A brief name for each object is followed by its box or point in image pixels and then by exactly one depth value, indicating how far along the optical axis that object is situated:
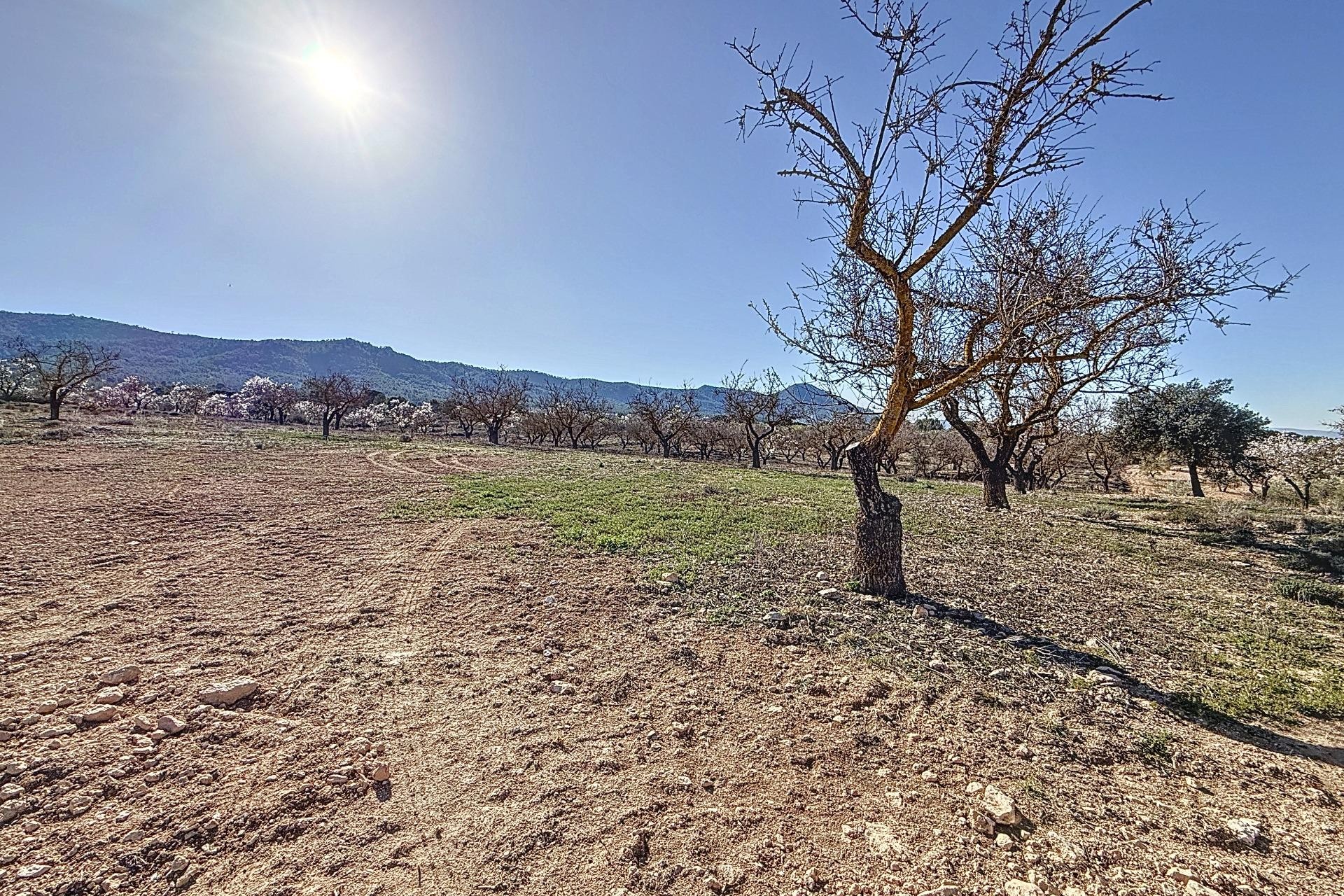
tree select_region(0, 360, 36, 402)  36.69
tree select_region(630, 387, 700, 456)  38.47
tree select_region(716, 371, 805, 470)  27.52
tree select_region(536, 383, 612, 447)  46.81
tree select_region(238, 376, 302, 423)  55.56
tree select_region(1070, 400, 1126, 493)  14.86
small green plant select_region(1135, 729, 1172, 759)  2.97
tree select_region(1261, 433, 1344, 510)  14.73
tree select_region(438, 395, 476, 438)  48.00
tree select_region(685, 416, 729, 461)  43.72
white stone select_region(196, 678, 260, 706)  3.15
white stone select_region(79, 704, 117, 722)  2.88
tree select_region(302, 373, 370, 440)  40.95
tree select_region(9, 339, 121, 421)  26.84
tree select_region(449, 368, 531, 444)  44.53
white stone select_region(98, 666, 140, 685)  3.27
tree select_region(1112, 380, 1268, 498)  18.66
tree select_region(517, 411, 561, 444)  48.78
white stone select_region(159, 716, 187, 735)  2.84
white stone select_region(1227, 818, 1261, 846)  2.29
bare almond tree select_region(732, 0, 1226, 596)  4.45
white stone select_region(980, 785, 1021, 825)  2.39
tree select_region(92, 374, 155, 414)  47.03
